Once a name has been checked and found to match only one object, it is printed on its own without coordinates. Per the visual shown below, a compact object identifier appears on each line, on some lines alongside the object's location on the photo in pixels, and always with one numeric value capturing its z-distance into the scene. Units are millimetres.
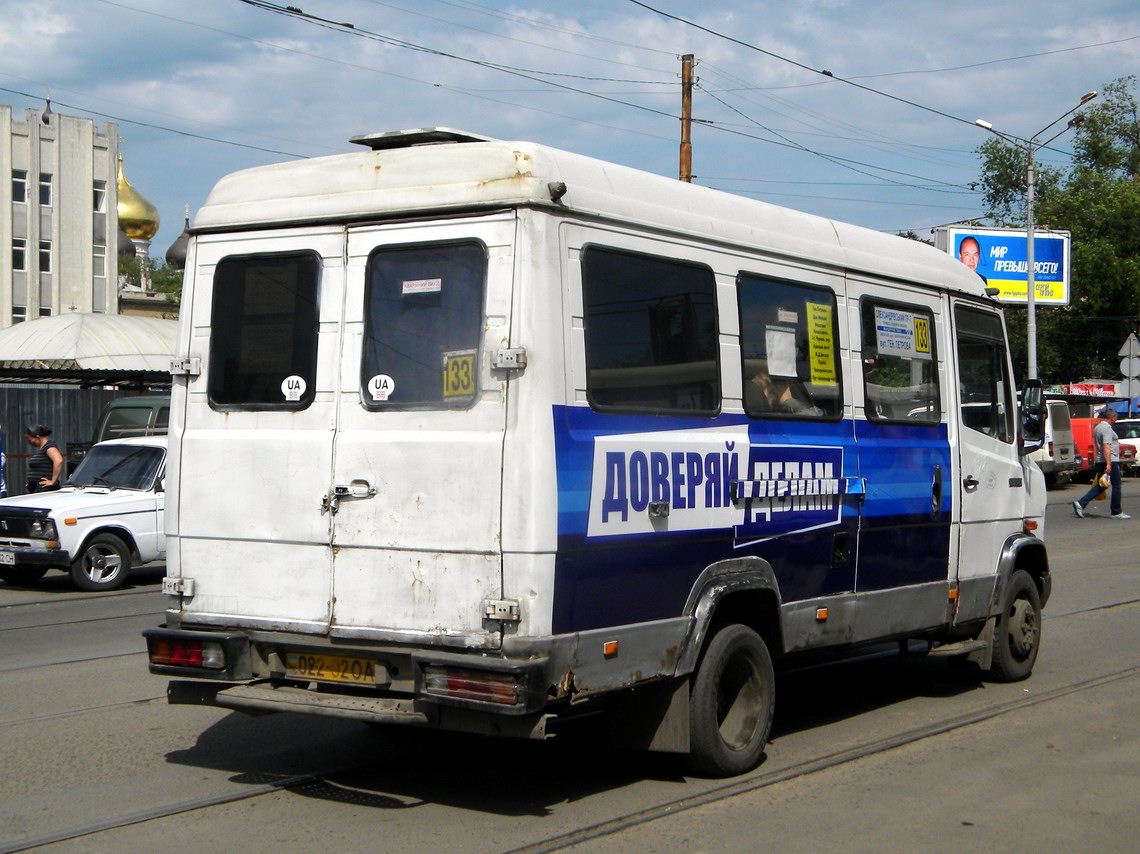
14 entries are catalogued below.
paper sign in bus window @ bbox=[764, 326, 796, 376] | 6789
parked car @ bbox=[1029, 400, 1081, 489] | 31641
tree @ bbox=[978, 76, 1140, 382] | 59469
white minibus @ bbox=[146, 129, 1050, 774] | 5441
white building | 60969
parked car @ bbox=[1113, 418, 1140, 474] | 40188
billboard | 48062
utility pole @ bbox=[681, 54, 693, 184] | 23609
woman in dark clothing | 18781
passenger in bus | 6711
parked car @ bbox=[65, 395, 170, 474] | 22797
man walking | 22250
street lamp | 34500
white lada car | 14391
